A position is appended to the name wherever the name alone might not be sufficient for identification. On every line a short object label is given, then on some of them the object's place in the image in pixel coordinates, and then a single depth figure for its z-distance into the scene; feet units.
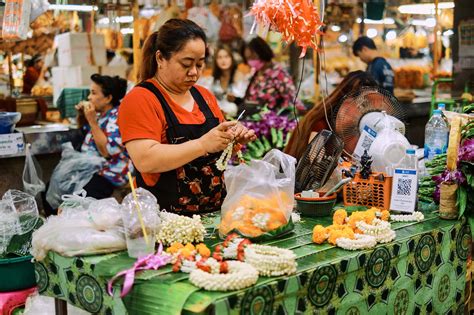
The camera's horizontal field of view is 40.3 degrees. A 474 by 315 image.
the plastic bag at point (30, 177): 17.57
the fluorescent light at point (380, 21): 31.43
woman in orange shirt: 9.09
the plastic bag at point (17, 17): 14.32
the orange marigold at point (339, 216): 8.86
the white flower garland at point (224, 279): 6.52
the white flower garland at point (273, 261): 6.98
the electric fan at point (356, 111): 11.50
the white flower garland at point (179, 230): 7.93
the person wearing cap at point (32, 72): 24.94
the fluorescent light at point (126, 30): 24.69
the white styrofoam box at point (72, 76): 22.39
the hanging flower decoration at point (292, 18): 10.23
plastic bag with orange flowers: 8.22
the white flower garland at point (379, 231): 8.36
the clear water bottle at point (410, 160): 9.83
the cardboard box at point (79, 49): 22.50
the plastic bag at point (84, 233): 7.75
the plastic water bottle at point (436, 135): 11.36
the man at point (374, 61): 25.26
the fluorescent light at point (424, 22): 33.04
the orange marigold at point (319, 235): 8.24
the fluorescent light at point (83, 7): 18.46
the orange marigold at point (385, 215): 9.32
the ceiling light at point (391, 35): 32.79
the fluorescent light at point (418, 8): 29.52
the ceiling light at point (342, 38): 31.50
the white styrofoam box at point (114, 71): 23.26
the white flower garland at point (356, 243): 8.02
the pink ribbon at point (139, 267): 6.85
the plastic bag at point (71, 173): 17.65
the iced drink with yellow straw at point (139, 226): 7.54
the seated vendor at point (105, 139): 17.20
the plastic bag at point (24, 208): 10.03
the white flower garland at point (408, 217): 9.43
